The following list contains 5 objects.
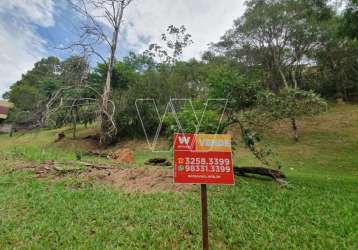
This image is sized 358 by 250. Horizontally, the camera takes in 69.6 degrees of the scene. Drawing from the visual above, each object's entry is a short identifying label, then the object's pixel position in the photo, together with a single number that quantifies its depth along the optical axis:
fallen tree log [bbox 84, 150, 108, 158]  10.46
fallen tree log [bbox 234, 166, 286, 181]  5.69
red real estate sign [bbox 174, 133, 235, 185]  2.42
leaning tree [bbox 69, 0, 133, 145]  11.73
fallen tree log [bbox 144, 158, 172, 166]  7.13
